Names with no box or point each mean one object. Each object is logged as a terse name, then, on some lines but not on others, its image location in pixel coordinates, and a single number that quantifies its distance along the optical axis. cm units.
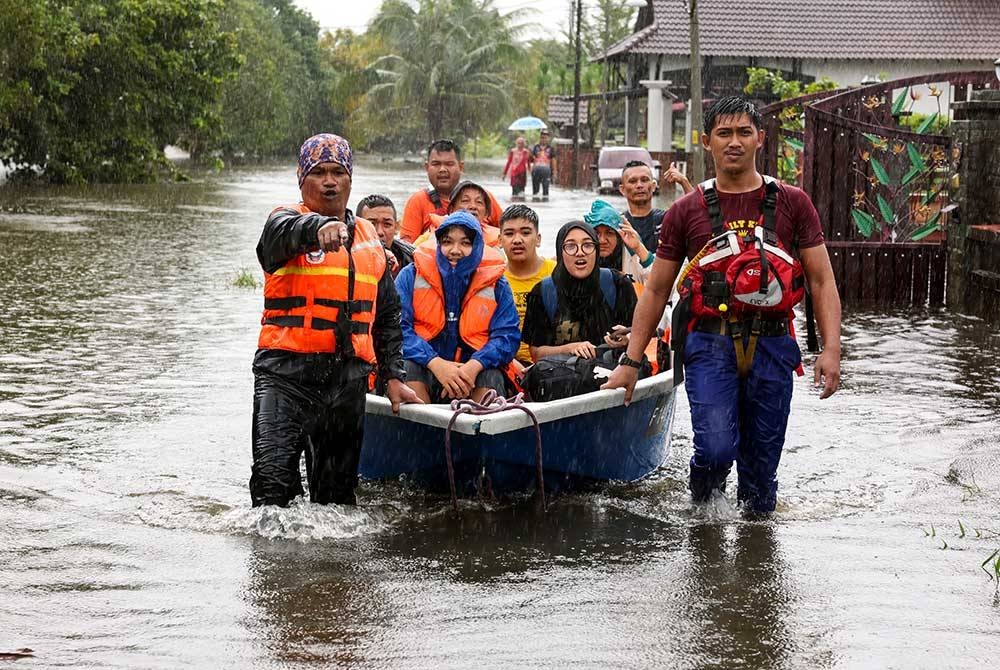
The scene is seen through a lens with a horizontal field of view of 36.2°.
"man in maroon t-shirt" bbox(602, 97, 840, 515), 638
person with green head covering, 857
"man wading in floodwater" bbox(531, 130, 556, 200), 3816
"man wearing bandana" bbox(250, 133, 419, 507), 624
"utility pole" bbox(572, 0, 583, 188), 4834
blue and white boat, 675
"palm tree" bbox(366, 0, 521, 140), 7625
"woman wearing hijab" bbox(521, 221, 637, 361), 785
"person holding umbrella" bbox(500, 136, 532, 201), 3844
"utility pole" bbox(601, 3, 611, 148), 8888
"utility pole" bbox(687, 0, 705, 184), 2778
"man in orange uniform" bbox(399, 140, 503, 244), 991
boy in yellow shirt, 791
